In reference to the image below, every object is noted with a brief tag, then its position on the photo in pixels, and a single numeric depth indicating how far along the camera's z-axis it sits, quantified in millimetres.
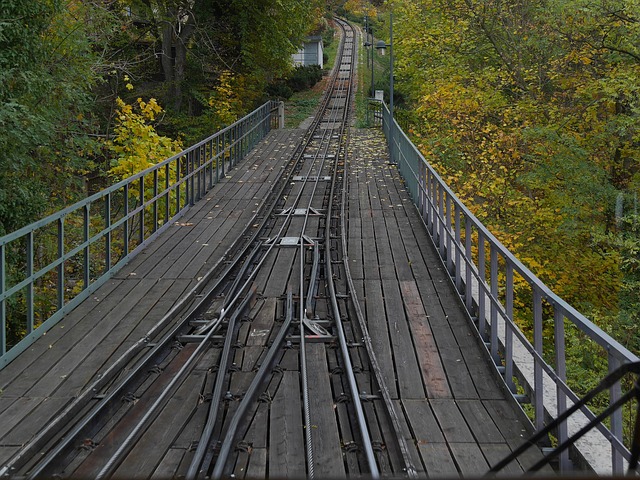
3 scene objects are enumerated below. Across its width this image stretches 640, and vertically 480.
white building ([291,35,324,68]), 68500
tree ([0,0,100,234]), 10695
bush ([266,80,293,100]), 50719
